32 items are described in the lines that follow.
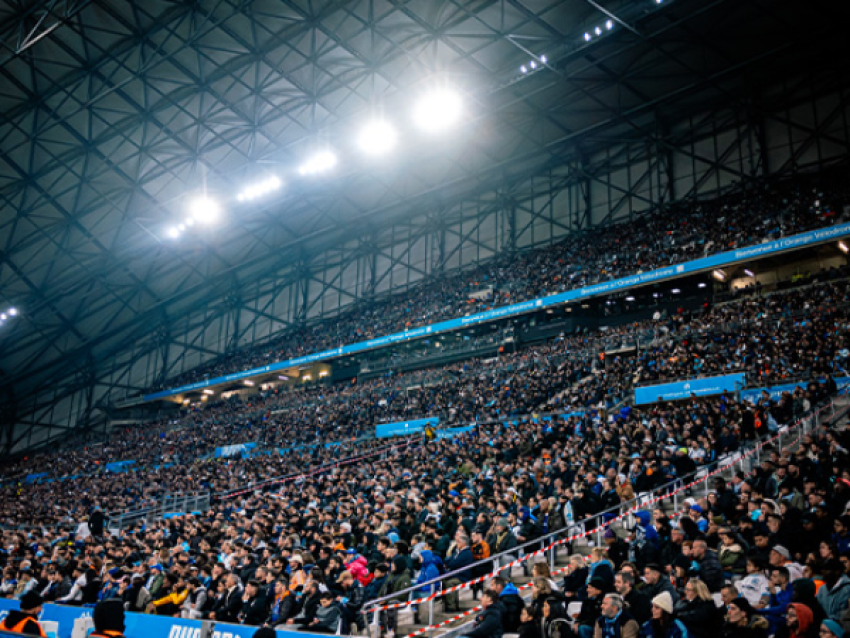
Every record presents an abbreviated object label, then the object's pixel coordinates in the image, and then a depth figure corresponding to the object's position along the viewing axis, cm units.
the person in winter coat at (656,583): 648
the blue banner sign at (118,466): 3934
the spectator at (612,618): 601
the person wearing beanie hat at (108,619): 425
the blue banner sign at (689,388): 1995
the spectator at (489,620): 668
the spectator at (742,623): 564
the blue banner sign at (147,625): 823
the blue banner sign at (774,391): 1708
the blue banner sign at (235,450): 3441
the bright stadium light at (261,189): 3188
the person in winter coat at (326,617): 787
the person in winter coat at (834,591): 579
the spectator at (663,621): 587
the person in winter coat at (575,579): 751
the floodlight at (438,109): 2617
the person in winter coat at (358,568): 973
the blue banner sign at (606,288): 2569
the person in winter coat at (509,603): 698
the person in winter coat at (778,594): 614
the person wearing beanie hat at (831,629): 498
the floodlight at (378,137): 2717
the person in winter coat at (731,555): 763
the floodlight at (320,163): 2972
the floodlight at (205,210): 3250
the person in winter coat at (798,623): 555
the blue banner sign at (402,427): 2834
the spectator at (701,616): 585
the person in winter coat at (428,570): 912
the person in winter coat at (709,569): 705
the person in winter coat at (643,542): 827
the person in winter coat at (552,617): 635
